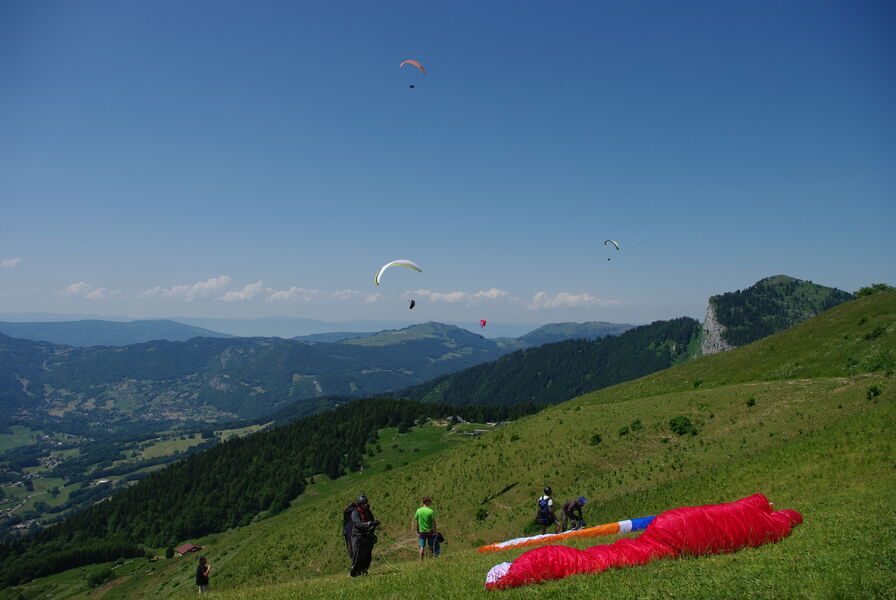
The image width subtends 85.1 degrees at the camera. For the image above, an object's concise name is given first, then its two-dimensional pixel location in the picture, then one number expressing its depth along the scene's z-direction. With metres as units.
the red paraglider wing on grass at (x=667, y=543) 12.91
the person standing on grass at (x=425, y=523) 21.64
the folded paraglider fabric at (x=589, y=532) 24.47
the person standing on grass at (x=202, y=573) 24.93
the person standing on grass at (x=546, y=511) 29.28
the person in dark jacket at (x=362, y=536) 16.98
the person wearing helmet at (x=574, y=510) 28.70
